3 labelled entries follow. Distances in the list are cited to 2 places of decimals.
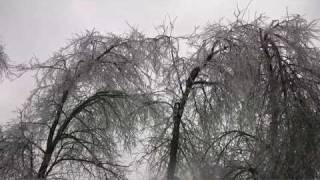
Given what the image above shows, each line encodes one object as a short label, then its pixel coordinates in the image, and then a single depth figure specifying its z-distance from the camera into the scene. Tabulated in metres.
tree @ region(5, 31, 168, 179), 11.59
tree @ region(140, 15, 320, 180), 9.46
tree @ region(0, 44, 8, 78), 14.34
